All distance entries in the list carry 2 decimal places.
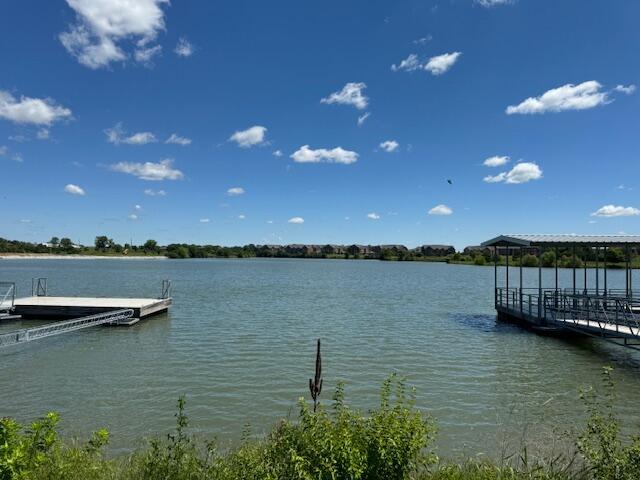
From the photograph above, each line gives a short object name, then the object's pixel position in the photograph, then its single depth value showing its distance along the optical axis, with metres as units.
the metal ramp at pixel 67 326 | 15.40
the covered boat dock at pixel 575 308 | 15.96
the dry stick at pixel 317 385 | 5.14
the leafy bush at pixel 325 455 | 4.34
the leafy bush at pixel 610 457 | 4.66
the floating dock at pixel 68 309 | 23.03
